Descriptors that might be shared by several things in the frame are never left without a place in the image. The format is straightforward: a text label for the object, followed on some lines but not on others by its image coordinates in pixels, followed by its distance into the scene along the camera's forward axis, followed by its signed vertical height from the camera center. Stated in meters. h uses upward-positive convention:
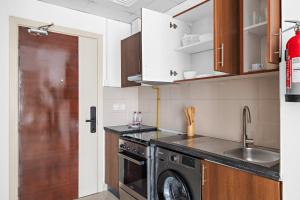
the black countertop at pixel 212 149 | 1.14 -0.39
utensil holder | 2.19 -0.34
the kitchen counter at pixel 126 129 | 2.48 -0.39
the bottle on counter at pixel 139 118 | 3.05 -0.29
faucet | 1.68 -0.25
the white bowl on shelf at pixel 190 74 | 2.09 +0.26
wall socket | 2.95 -0.11
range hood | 2.13 +0.23
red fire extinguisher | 0.90 +0.14
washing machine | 1.55 -0.65
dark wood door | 2.27 -0.21
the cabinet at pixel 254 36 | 1.47 +0.50
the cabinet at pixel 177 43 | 2.05 +0.58
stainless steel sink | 1.52 -0.44
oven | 2.04 -0.78
